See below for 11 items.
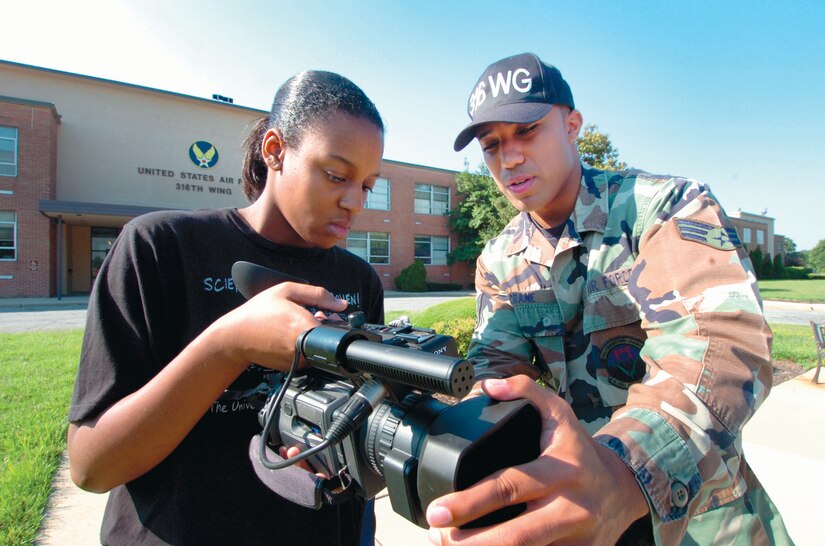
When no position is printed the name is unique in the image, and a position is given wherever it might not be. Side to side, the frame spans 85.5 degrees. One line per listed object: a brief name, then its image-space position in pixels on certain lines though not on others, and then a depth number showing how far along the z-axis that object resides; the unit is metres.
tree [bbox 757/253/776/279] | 43.75
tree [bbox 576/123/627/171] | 15.93
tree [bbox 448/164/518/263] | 27.06
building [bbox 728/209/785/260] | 53.56
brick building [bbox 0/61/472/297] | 17.95
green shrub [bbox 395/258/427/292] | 26.42
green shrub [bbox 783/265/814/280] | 48.22
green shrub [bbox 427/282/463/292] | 27.81
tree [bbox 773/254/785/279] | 45.56
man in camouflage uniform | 0.78
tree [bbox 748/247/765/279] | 41.12
